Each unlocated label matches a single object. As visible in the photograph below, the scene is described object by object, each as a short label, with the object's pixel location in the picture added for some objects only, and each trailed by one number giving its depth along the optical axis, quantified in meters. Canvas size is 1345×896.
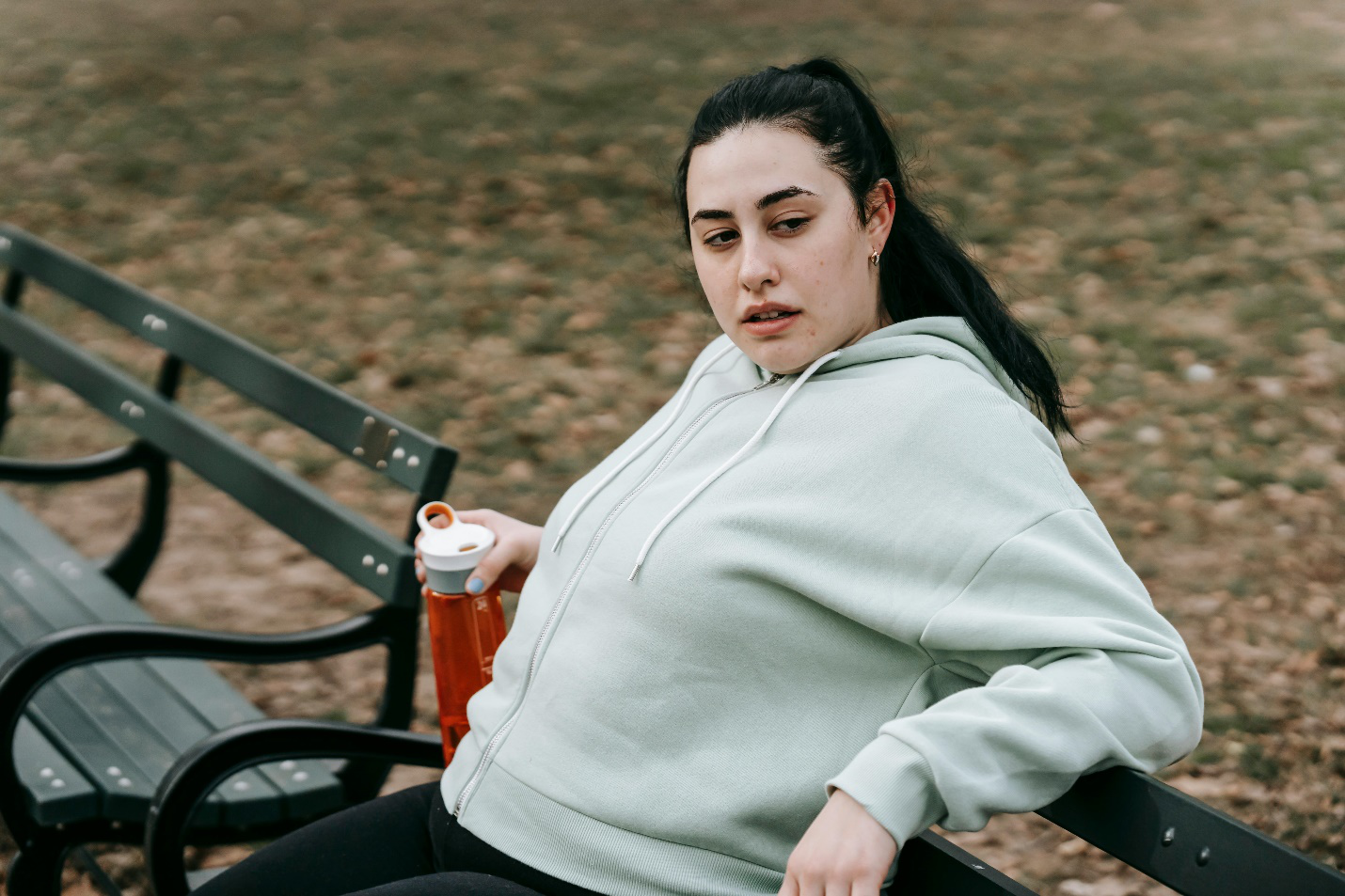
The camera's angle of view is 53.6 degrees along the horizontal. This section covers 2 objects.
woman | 1.44
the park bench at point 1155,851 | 1.34
